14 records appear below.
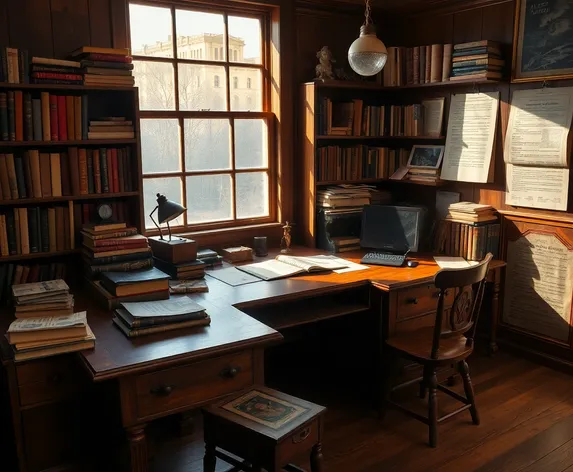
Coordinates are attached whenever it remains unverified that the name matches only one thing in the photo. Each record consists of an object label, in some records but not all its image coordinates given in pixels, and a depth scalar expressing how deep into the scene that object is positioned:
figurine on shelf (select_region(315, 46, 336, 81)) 3.67
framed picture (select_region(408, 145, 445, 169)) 3.81
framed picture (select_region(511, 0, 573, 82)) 3.17
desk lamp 2.83
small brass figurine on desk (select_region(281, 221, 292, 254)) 3.61
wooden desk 1.93
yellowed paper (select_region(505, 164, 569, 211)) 3.26
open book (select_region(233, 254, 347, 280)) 3.02
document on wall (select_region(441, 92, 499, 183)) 3.57
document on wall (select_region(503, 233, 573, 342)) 3.38
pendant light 2.85
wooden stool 1.86
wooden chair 2.58
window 3.28
